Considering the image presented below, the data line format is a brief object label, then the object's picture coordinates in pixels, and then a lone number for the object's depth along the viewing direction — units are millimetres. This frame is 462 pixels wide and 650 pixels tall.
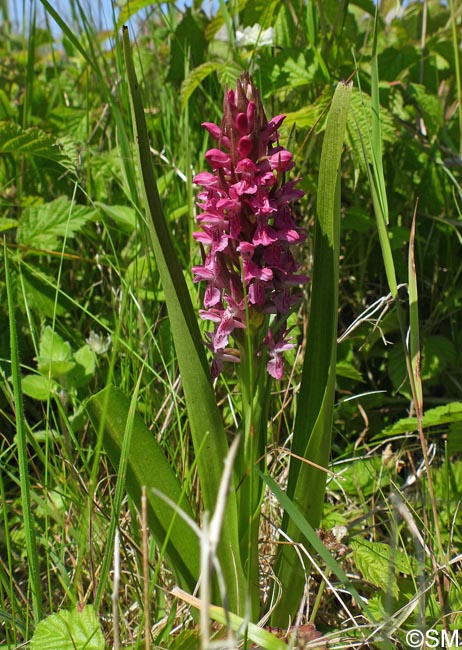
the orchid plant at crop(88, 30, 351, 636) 534
